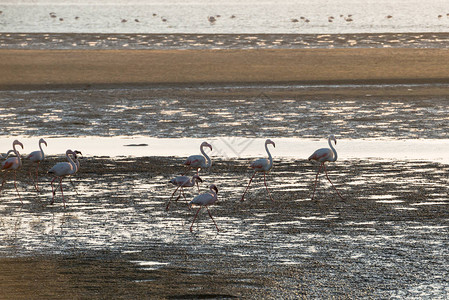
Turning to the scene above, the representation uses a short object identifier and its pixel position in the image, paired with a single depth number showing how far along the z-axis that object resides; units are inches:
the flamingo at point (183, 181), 518.8
